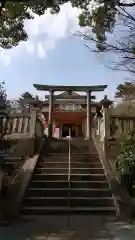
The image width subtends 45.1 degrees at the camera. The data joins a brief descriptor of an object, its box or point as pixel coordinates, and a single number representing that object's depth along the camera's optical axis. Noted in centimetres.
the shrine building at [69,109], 1102
